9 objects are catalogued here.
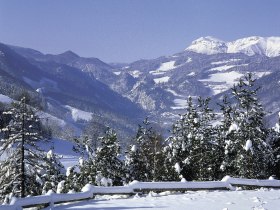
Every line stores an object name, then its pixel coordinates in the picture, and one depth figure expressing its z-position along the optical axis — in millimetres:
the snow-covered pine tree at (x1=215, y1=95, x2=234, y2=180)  48875
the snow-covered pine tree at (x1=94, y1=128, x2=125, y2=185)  44153
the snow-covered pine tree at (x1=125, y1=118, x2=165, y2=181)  52844
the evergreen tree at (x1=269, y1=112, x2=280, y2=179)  50500
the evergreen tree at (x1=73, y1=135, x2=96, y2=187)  43975
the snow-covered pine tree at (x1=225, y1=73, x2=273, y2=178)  45281
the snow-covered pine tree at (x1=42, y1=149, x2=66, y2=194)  42122
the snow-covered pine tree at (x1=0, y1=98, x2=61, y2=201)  28734
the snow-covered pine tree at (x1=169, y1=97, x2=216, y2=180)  49406
